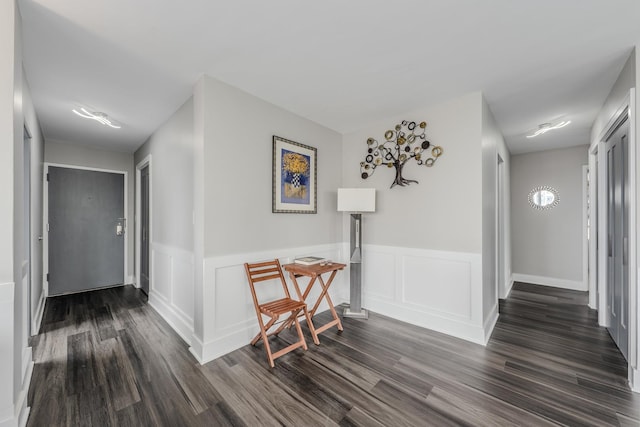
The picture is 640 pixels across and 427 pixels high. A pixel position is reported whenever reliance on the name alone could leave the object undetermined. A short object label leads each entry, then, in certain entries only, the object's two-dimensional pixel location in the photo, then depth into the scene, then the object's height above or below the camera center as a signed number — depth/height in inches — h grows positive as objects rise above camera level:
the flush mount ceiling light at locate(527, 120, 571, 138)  130.8 +43.3
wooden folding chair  89.9 -33.6
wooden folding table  102.2 -23.6
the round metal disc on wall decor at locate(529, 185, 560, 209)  185.0 +10.2
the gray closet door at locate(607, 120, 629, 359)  88.9 -9.1
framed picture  115.3 +17.3
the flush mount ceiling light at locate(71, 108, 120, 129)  113.8 +45.5
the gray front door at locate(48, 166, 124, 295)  162.4 -8.7
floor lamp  123.5 -8.3
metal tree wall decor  117.6 +30.1
